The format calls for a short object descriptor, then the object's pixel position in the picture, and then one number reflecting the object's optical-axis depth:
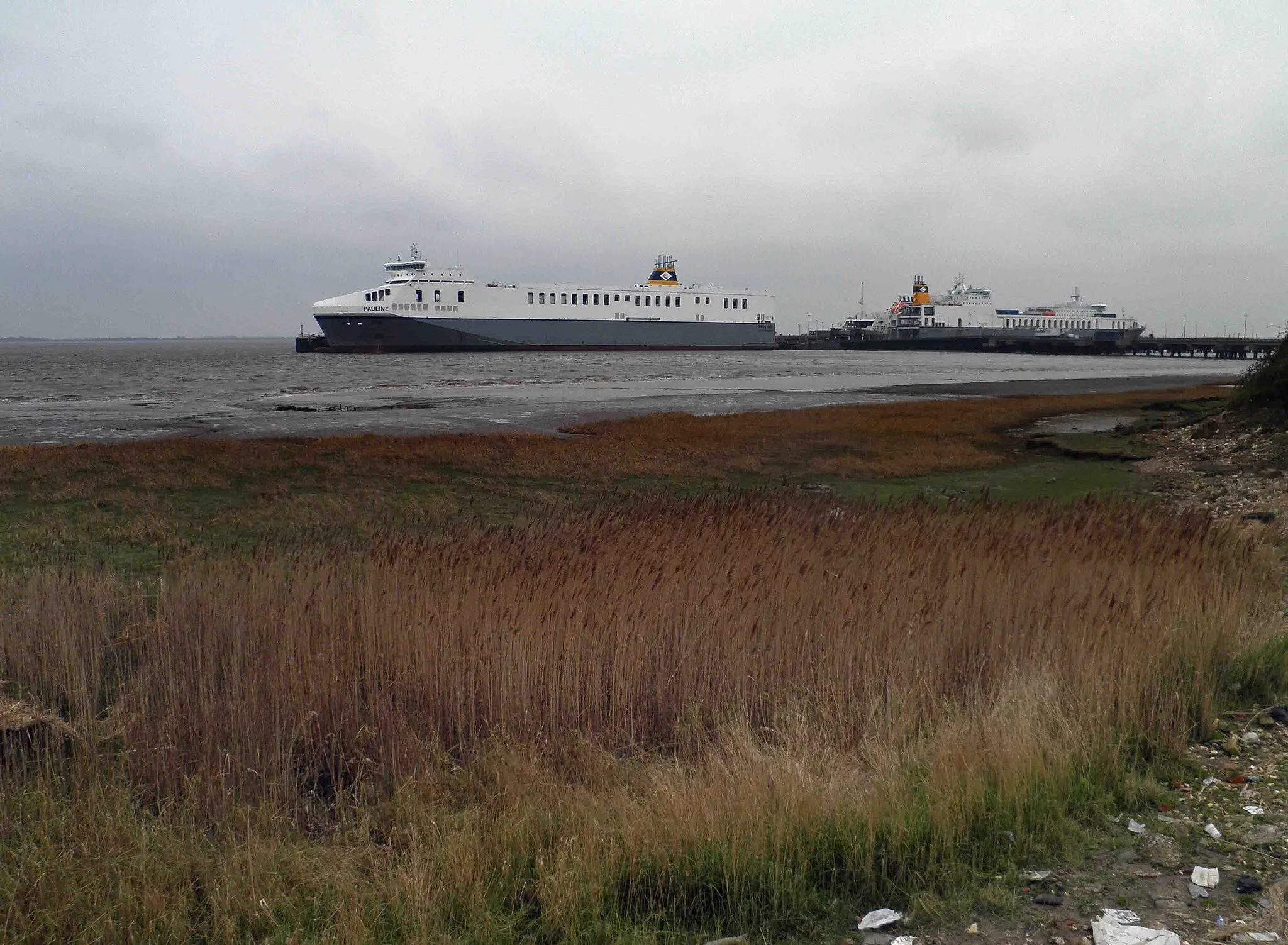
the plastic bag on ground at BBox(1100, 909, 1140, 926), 3.26
